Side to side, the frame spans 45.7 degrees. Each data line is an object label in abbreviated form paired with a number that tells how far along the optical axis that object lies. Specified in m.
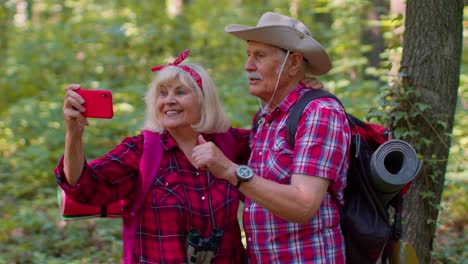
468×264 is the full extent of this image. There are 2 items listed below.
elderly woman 2.95
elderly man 2.41
